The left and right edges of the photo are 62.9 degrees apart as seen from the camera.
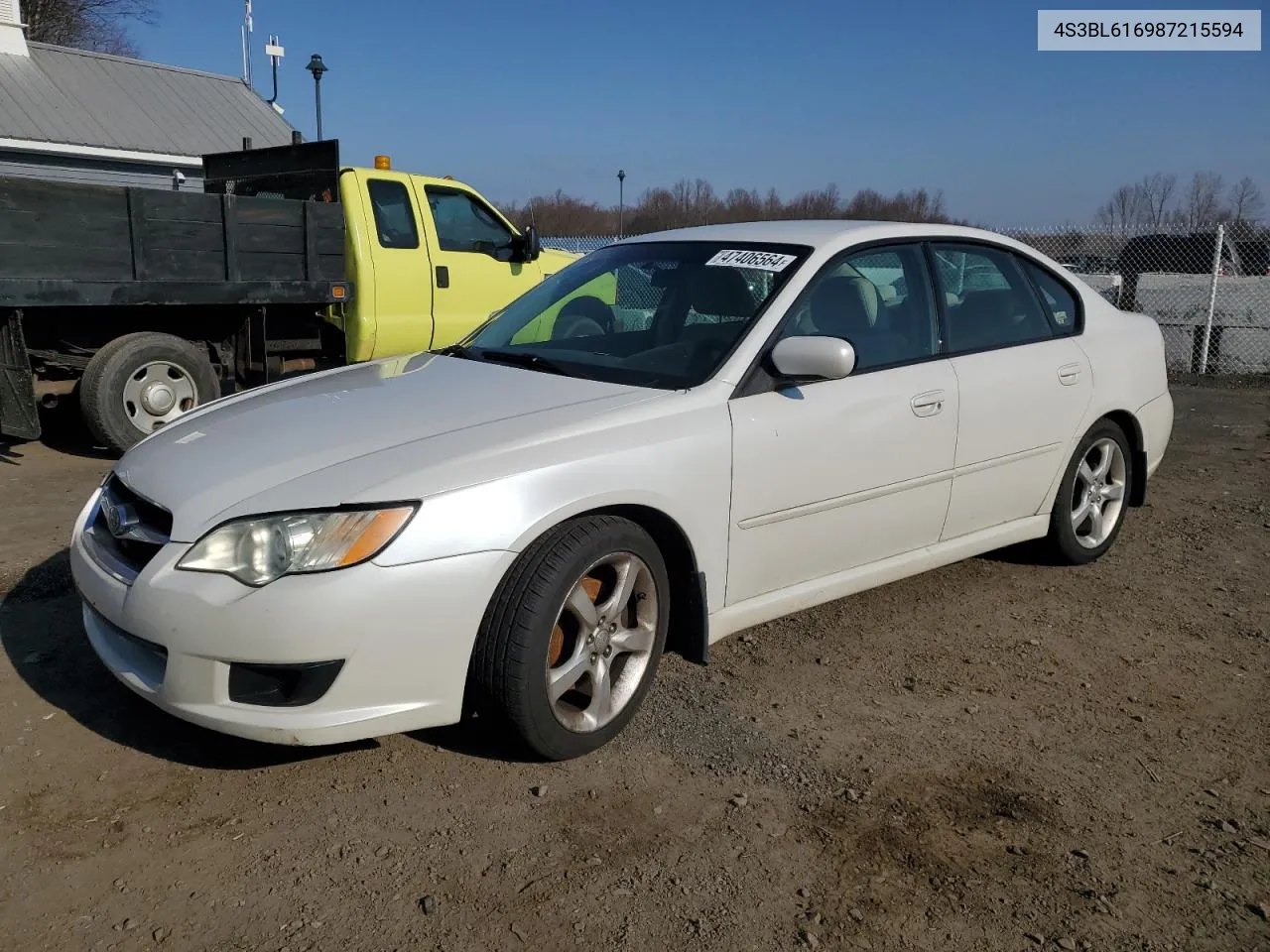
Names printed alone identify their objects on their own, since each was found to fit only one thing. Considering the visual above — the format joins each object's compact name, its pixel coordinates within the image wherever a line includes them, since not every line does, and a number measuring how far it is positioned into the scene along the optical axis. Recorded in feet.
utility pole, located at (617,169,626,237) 90.26
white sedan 8.70
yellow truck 20.66
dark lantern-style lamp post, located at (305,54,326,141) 65.31
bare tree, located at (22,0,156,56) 116.37
